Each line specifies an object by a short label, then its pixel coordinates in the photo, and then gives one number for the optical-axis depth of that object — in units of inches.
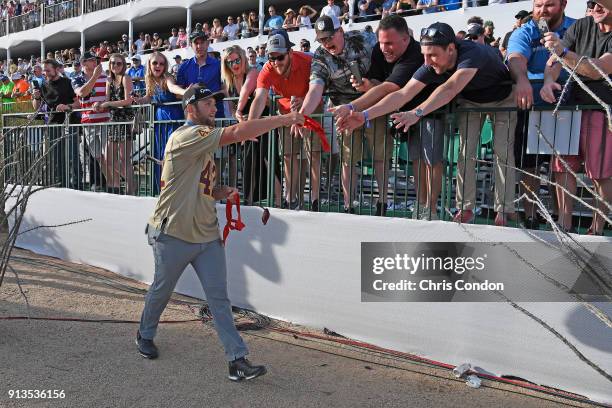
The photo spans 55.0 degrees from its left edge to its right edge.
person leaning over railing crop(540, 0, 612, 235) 163.2
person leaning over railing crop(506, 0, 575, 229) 178.4
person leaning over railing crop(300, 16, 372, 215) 206.4
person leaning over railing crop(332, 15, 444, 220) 189.8
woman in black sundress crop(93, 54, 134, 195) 302.8
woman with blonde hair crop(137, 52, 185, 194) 278.8
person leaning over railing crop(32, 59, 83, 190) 341.1
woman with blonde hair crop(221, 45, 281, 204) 239.0
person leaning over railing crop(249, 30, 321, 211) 217.6
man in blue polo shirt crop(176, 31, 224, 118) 285.3
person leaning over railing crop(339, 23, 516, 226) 174.4
